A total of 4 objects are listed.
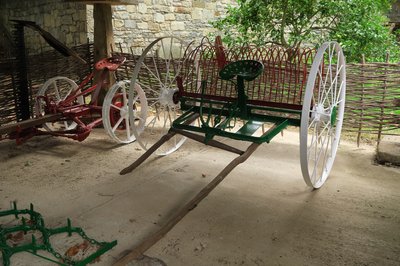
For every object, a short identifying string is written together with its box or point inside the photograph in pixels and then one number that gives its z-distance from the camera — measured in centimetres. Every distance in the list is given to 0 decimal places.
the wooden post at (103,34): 481
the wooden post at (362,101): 440
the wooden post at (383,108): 428
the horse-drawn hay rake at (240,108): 252
